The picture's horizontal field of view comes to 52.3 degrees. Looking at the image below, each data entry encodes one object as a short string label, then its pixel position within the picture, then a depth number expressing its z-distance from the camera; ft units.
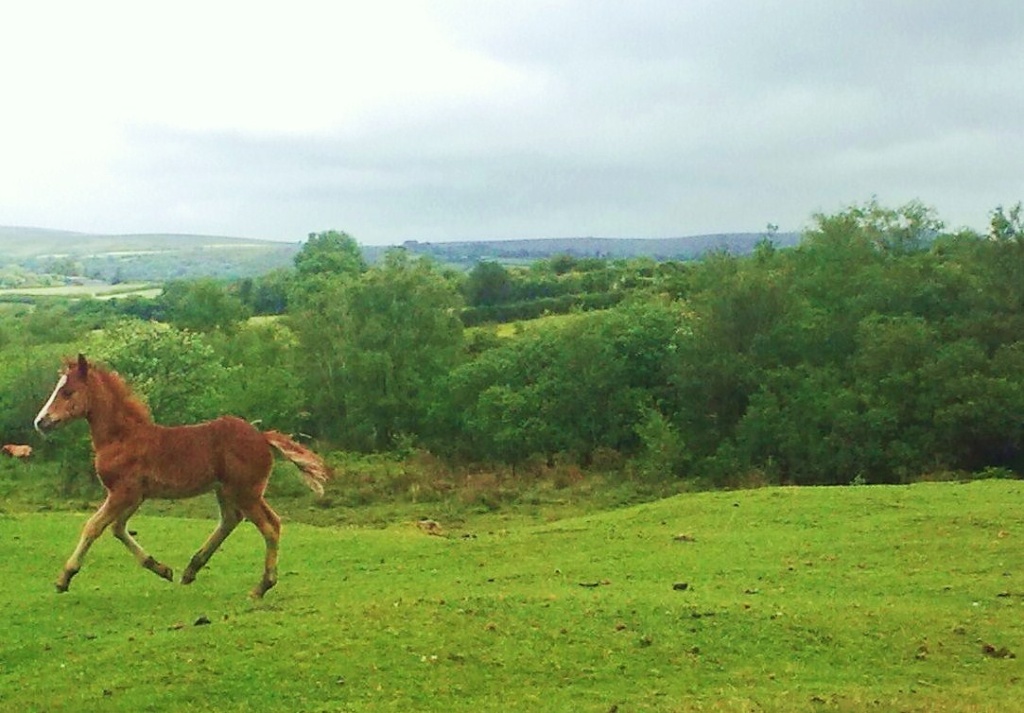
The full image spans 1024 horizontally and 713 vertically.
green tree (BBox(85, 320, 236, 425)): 124.36
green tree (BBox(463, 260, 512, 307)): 274.57
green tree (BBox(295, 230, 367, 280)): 303.25
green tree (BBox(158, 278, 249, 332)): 235.40
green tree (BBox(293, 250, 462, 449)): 165.07
